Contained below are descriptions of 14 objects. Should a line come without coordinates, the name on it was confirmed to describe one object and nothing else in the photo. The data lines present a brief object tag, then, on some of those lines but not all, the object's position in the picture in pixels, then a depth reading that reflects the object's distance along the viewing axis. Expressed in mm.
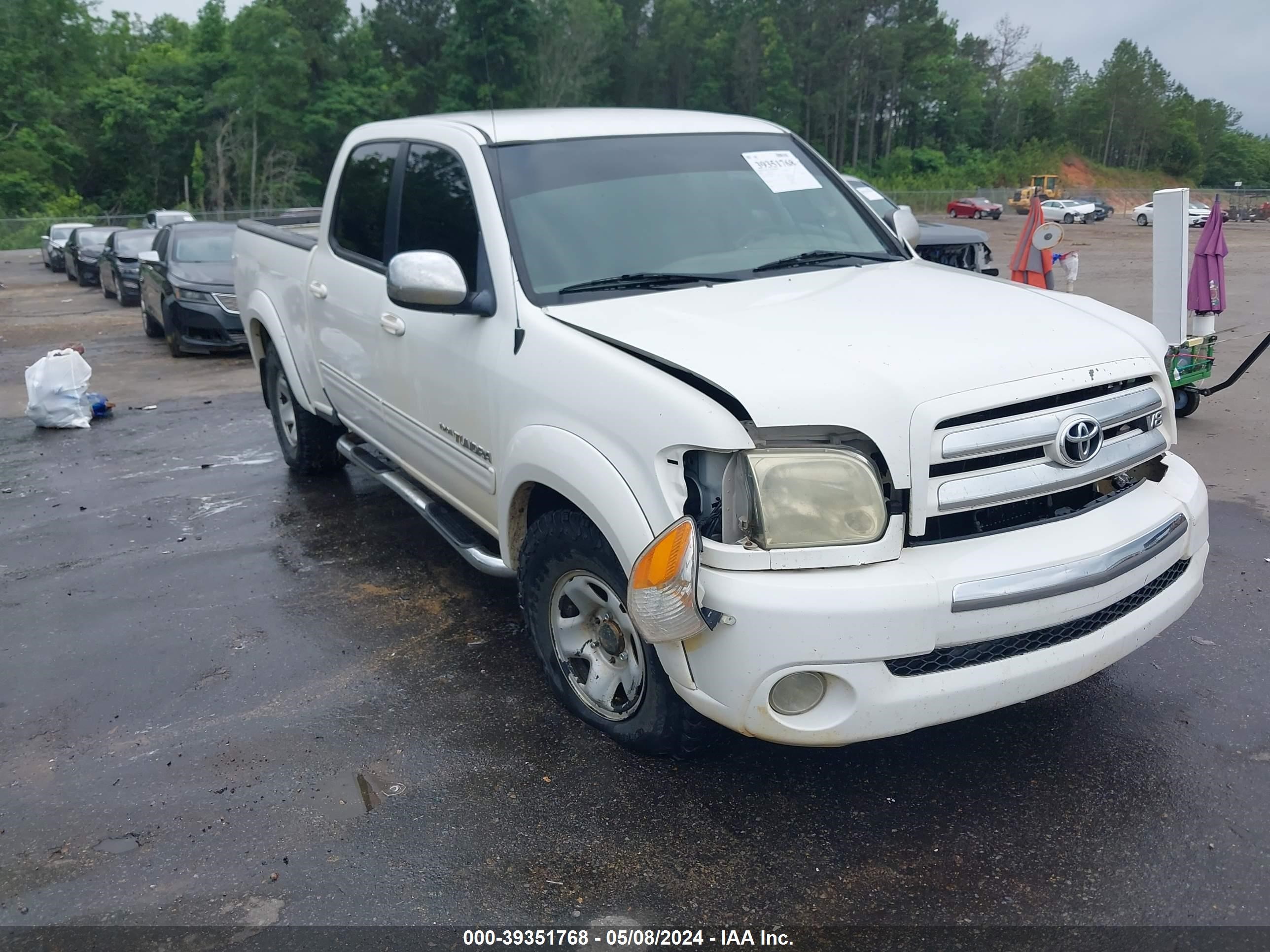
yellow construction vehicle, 58344
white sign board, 7168
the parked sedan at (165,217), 26266
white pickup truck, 2736
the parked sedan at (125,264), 19391
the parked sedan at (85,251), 25328
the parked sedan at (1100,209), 52156
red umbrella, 9961
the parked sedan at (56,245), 30734
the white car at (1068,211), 48281
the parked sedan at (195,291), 12633
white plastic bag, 8969
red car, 53375
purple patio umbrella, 7625
